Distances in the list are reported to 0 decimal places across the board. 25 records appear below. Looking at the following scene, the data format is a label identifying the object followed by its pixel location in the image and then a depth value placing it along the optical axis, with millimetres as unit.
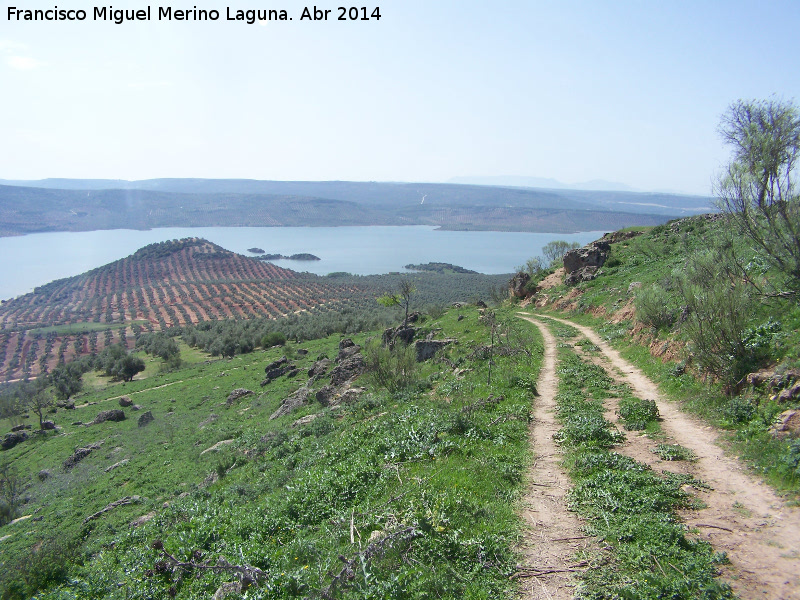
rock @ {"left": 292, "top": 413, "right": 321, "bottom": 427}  14319
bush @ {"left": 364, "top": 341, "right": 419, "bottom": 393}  14195
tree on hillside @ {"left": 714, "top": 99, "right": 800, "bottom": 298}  9453
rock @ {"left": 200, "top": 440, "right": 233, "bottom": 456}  15855
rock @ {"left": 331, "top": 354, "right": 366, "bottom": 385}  18234
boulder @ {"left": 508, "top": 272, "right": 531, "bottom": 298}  33969
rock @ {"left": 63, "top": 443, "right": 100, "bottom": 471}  18672
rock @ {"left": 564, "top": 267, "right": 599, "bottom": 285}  28047
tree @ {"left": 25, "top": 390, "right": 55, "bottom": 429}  28178
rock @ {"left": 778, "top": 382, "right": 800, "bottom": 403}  6970
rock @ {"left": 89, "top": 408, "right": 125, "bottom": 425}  24562
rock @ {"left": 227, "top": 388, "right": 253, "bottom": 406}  24409
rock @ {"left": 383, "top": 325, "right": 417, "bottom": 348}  23234
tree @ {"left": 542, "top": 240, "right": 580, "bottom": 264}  51056
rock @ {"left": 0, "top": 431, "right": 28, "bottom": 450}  23484
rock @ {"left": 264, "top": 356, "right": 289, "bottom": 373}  28822
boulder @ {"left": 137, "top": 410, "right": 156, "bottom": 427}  22834
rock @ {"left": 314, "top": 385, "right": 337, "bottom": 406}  16955
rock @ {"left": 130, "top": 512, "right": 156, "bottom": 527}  11008
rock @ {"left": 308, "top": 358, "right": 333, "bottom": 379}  23000
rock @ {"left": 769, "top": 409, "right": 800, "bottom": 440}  6368
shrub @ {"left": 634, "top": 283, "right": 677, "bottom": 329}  13930
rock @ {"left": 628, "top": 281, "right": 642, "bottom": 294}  20506
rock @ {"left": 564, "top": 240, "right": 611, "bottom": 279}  29344
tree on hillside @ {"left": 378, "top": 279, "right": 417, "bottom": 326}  30859
